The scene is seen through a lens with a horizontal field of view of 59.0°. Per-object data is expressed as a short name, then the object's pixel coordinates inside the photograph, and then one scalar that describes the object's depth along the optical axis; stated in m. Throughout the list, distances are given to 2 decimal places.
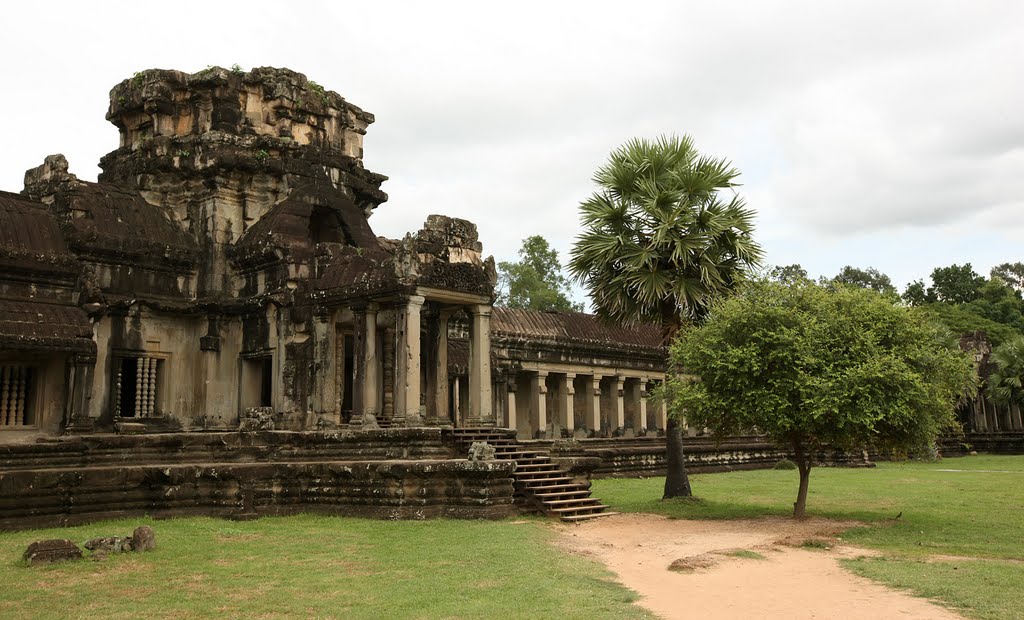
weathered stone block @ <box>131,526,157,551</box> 11.28
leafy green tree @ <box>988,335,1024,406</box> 39.59
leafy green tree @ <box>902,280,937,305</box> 70.94
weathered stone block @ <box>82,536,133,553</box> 10.91
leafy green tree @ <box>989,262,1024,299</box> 81.38
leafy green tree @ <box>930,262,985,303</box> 70.69
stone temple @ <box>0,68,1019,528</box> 15.04
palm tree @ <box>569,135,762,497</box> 19.28
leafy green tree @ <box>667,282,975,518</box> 14.58
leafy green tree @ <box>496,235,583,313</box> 60.41
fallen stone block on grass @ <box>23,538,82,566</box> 10.30
